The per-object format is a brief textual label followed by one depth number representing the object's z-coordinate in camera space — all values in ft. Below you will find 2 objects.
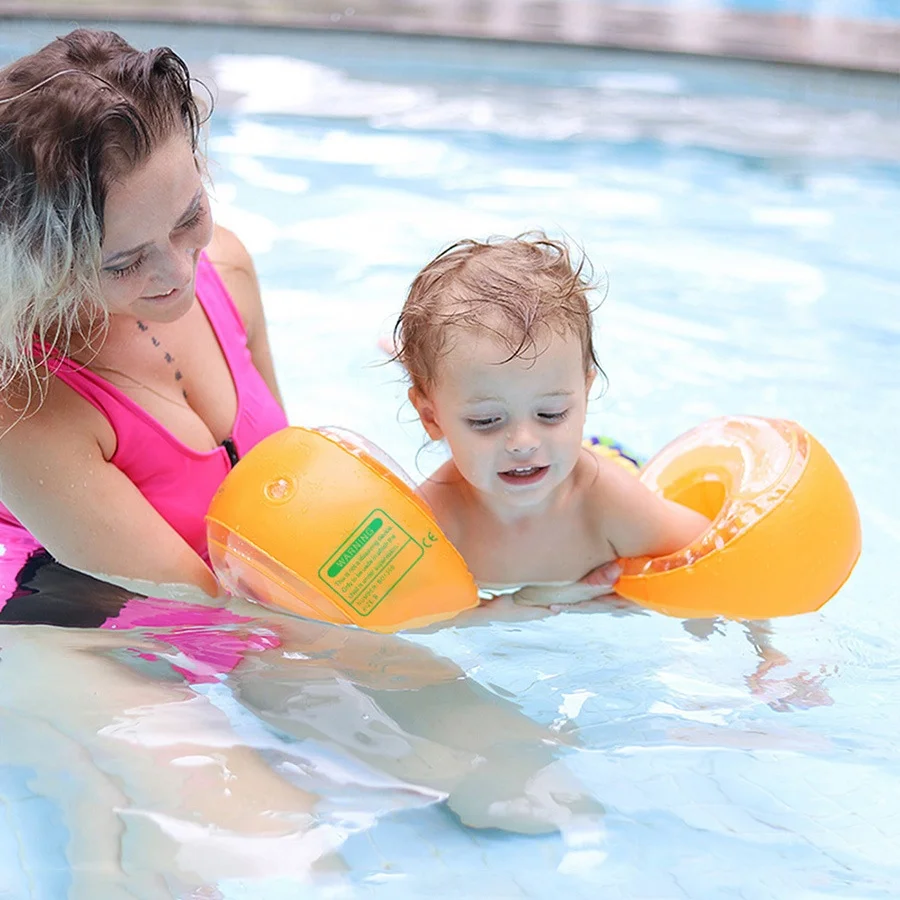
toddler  8.36
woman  7.56
